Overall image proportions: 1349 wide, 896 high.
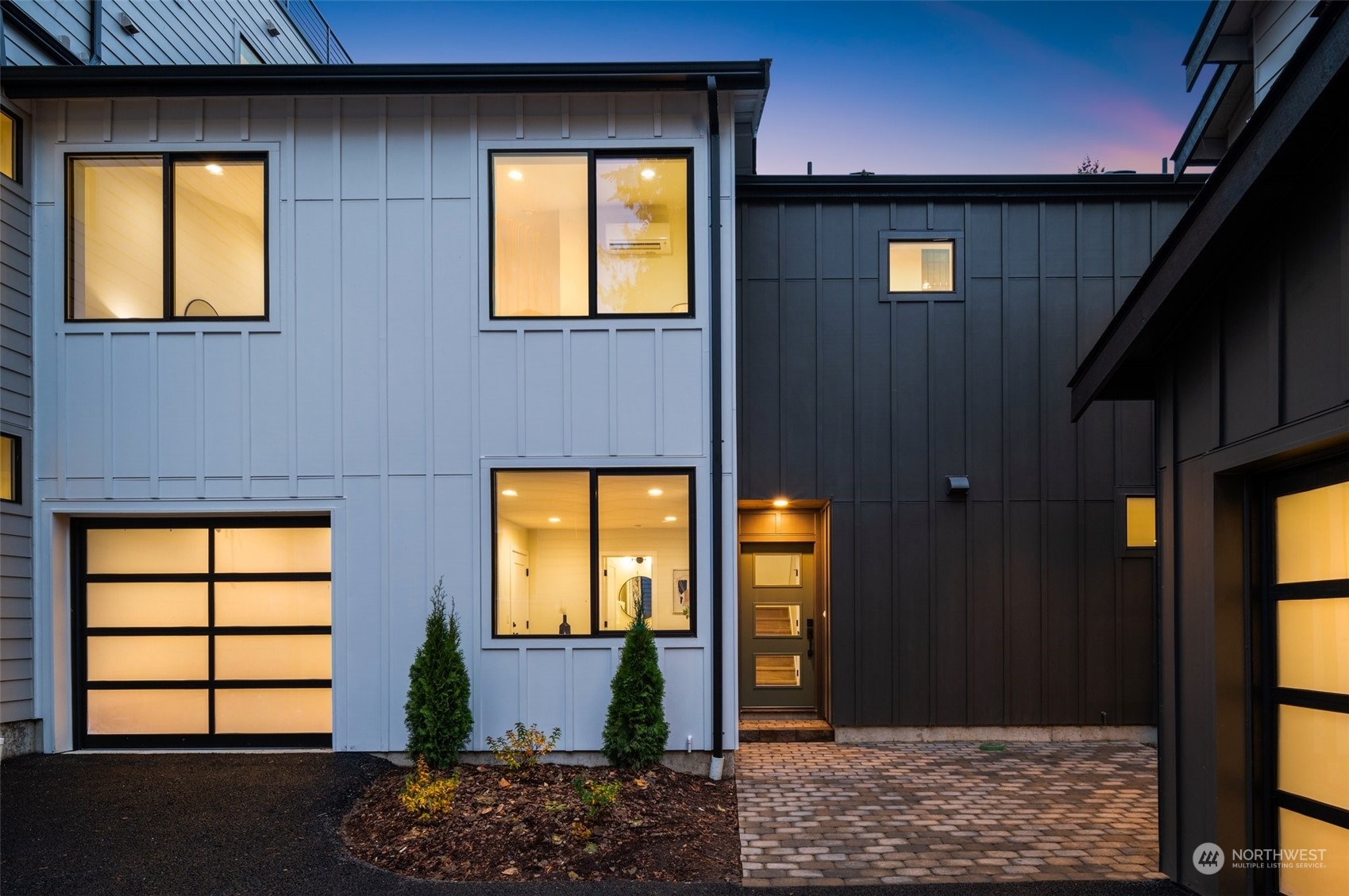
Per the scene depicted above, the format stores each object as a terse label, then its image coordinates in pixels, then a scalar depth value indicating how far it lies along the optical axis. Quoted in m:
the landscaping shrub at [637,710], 7.35
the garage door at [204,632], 7.96
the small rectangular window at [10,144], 7.66
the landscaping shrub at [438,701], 7.30
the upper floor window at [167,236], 7.94
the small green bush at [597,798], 6.06
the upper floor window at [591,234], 7.94
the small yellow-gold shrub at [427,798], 6.20
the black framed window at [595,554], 7.73
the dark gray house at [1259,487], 3.93
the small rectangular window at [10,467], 7.58
